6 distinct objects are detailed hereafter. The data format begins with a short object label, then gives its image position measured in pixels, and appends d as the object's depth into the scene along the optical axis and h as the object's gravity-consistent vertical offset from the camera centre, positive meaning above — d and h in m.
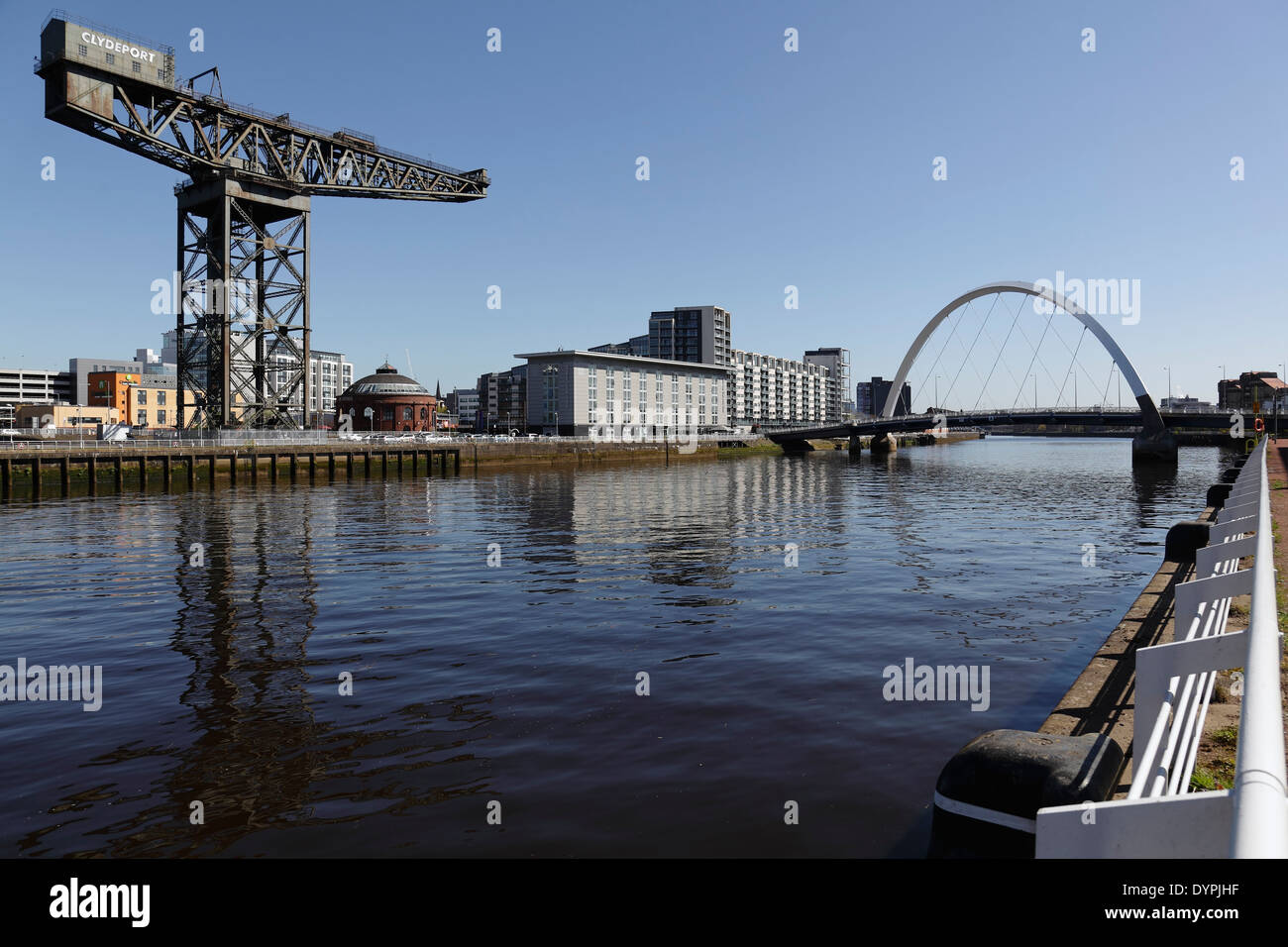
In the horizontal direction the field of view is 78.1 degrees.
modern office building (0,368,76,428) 189.88 +17.55
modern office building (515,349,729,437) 140.75 +11.67
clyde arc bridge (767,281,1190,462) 95.19 +4.40
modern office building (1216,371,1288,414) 181.25 +11.79
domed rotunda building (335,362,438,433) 130.75 +8.57
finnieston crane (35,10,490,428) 58.56 +23.85
